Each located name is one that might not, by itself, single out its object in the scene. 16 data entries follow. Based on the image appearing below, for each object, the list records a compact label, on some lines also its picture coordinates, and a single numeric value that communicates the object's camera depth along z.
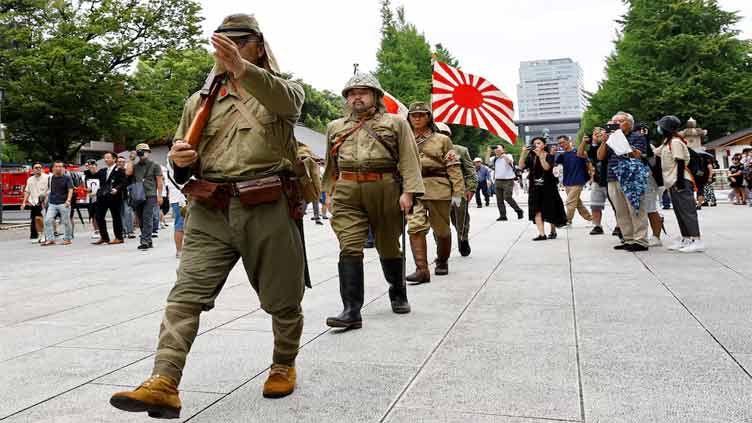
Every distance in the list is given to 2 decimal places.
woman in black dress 10.60
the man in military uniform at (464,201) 8.51
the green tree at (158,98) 27.48
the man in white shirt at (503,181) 15.80
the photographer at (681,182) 8.42
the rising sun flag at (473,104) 11.82
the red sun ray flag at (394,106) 9.20
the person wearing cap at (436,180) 7.14
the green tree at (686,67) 38.31
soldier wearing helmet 4.85
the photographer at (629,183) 8.64
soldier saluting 3.02
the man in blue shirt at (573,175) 12.34
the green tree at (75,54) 25.25
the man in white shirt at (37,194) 13.84
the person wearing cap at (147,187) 11.73
